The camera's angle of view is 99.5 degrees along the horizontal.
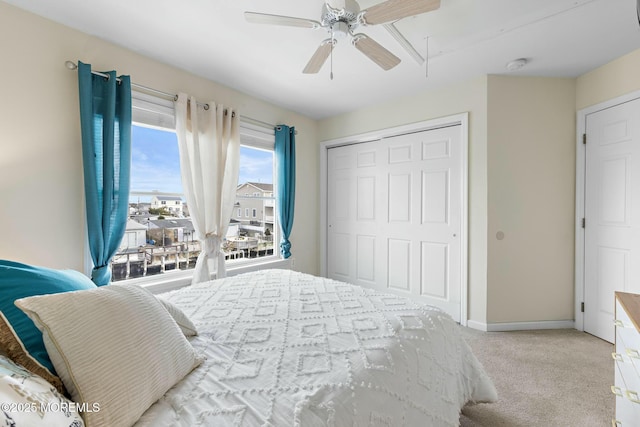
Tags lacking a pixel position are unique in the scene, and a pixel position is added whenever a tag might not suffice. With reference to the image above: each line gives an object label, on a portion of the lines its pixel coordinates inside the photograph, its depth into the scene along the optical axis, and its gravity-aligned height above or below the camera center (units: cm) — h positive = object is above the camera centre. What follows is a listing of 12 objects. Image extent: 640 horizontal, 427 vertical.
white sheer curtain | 257 +40
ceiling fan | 138 +105
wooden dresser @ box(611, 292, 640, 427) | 105 -64
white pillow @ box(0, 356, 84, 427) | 52 -40
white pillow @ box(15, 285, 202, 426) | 70 -40
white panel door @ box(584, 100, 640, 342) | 235 -2
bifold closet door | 302 -7
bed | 71 -56
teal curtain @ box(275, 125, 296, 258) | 353 +40
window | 241 +3
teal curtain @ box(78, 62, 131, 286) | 196 +38
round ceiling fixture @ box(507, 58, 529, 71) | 243 +133
